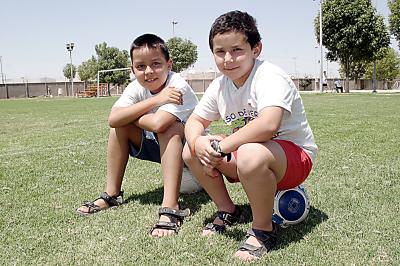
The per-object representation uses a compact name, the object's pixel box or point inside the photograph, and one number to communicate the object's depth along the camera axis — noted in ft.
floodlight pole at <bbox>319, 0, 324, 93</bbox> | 121.19
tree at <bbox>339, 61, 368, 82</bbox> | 207.00
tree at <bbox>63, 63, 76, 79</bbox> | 271.57
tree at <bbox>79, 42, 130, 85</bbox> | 196.18
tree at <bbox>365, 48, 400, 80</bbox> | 203.92
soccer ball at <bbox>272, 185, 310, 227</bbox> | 9.16
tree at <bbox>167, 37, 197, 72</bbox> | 189.78
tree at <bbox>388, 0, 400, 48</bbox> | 117.39
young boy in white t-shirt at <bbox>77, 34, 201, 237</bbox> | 10.11
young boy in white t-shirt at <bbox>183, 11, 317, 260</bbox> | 7.93
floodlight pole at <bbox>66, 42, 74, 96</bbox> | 160.66
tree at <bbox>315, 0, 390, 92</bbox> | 118.52
